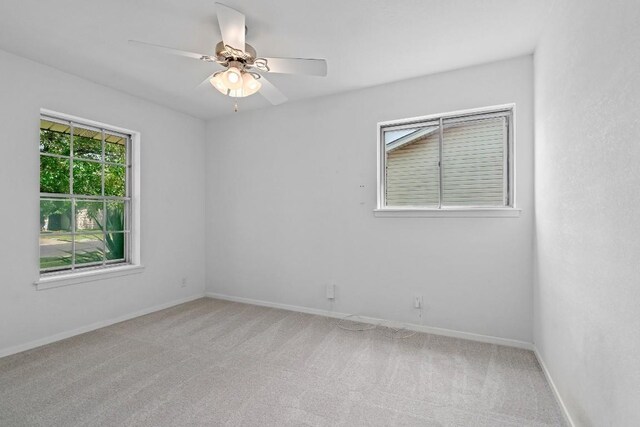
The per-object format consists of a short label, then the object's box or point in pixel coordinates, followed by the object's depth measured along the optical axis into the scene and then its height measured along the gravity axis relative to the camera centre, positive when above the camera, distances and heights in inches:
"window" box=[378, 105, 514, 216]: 114.7 +20.3
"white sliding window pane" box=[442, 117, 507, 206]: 115.0 +19.2
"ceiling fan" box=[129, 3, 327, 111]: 76.6 +41.6
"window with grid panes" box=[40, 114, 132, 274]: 117.9 +7.1
